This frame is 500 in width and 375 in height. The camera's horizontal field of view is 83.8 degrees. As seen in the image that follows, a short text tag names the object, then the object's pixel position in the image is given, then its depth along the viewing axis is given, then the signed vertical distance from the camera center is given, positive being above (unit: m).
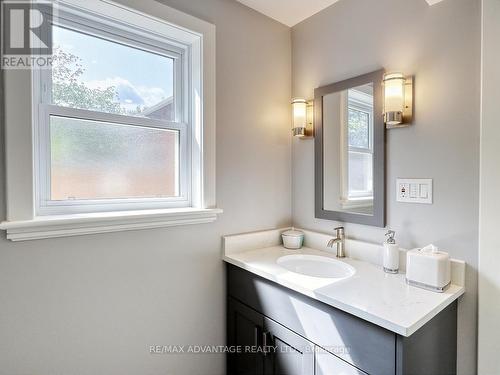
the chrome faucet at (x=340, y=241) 1.55 -0.33
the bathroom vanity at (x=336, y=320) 0.93 -0.55
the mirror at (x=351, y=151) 1.43 +0.18
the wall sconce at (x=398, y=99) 1.29 +0.39
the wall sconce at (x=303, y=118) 1.76 +0.41
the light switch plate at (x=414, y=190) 1.27 -0.03
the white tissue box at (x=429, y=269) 1.09 -0.35
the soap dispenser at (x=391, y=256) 1.30 -0.34
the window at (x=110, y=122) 1.22 +0.29
